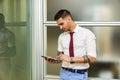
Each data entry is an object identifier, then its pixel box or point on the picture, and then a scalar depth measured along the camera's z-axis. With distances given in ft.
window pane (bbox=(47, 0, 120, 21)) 9.38
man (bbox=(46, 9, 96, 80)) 7.30
